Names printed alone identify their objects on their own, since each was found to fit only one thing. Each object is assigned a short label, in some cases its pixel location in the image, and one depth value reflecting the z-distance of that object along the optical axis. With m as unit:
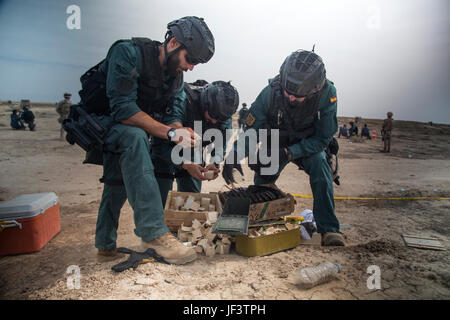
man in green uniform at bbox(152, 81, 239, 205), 3.47
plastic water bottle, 2.14
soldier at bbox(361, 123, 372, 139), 20.50
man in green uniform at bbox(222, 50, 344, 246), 3.15
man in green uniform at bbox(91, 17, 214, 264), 2.24
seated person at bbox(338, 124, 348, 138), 21.03
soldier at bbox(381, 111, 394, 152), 12.91
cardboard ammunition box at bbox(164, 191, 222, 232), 3.01
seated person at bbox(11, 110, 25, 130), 14.85
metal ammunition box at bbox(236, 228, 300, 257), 2.63
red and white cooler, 2.99
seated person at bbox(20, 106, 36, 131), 15.08
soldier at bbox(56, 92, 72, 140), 11.70
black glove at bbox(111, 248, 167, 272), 2.21
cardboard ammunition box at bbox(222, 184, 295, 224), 2.98
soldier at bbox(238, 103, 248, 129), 16.18
